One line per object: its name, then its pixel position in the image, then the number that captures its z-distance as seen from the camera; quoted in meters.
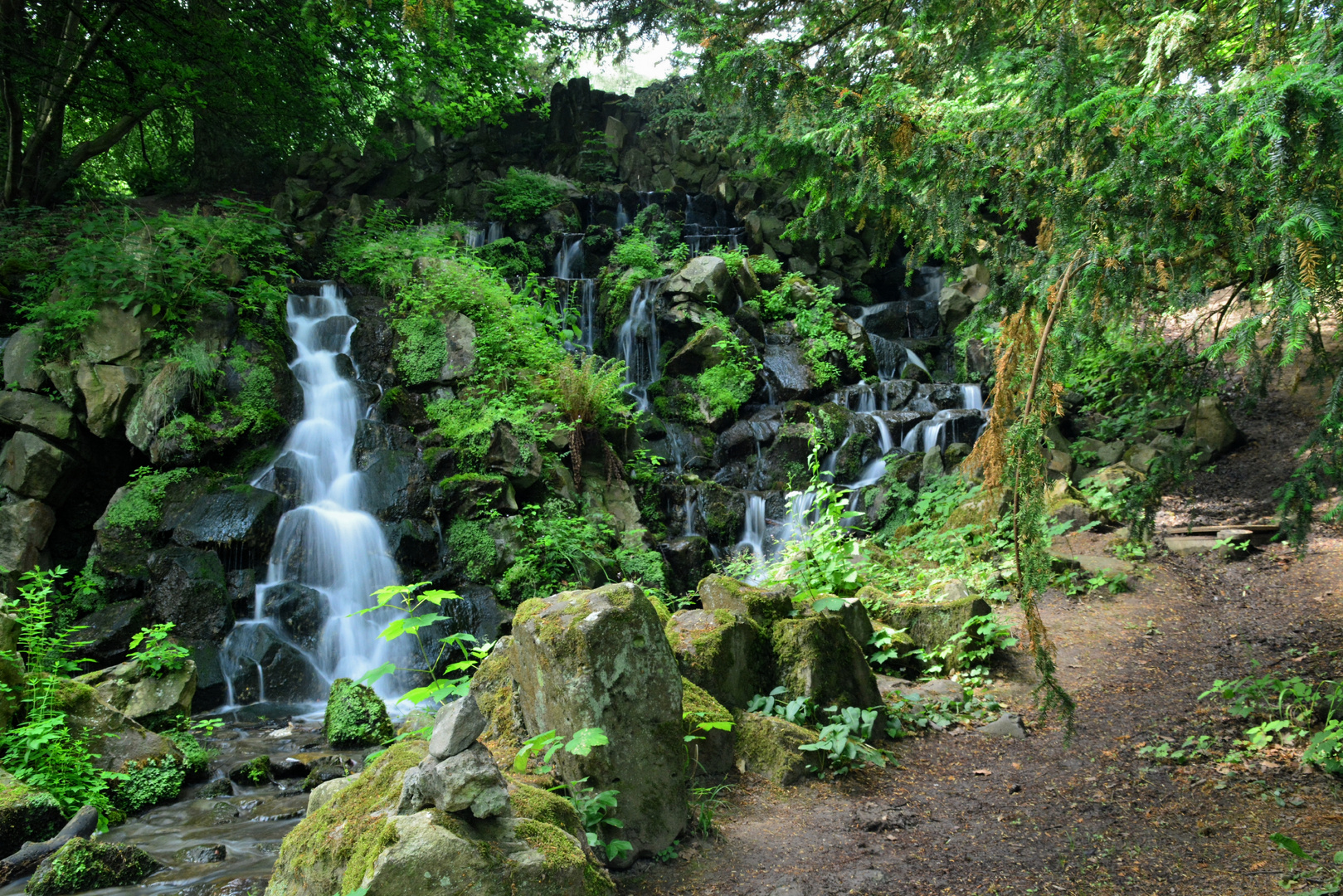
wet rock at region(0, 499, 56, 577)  8.34
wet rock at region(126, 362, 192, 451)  9.14
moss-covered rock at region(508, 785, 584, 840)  2.77
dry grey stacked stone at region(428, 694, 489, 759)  2.48
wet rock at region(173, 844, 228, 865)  4.40
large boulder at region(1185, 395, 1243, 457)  9.54
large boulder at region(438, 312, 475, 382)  11.23
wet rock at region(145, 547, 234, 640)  8.05
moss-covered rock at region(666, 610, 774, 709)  4.54
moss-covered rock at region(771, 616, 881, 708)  4.78
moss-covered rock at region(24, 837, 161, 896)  3.96
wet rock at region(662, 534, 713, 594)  10.74
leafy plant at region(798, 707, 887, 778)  4.30
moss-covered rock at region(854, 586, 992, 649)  6.22
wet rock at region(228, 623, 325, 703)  7.86
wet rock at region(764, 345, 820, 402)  14.35
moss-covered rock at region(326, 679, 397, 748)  6.32
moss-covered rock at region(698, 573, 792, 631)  5.13
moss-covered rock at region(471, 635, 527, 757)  3.78
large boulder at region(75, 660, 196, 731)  6.30
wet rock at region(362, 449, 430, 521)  9.44
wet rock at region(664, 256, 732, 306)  14.90
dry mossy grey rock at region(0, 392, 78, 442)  8.80
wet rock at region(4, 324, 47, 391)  9.02
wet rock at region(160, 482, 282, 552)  8.57
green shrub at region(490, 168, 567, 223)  17.20
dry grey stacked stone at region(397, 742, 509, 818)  2.46
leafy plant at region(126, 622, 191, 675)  6.51
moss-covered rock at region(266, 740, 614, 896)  2.34
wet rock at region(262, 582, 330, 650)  8.38
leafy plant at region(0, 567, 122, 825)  4.85
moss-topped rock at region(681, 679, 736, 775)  4.01
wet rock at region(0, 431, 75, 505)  8.62
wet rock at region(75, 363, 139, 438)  9.08
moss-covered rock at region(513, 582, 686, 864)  3.32
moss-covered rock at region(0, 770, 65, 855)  4.36
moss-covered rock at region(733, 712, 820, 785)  4.21
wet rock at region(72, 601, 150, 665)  7.77
